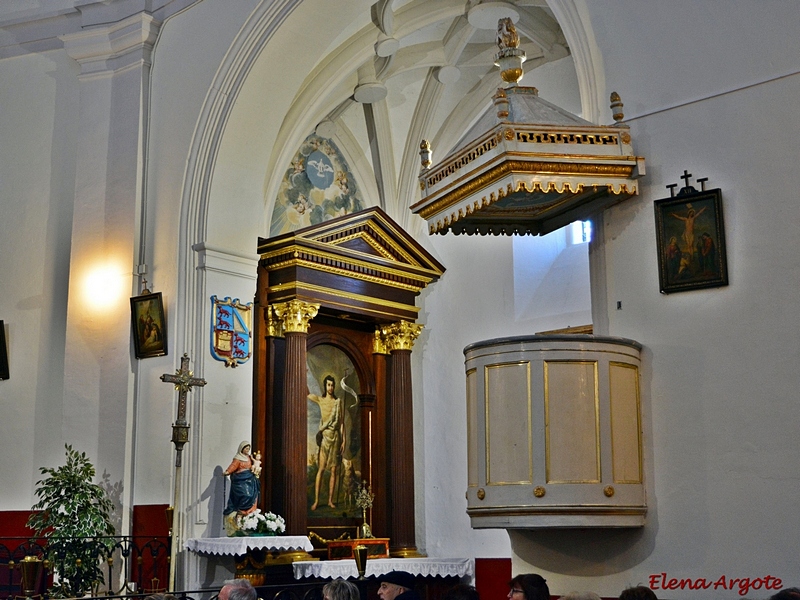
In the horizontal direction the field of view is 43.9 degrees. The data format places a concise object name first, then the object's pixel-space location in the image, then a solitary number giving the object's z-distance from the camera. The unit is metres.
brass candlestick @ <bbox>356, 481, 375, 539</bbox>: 10.41
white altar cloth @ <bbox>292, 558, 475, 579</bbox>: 8.88
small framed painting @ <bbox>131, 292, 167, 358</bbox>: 8.80
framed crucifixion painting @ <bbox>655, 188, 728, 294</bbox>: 5.46
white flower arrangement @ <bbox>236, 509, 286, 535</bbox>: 8.38
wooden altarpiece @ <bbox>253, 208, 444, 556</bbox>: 10.25
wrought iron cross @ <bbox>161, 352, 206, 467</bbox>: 8.12
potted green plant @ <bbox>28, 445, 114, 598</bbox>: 7.93
